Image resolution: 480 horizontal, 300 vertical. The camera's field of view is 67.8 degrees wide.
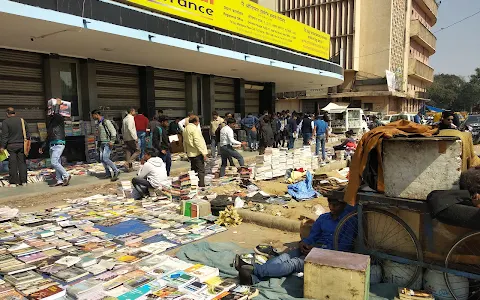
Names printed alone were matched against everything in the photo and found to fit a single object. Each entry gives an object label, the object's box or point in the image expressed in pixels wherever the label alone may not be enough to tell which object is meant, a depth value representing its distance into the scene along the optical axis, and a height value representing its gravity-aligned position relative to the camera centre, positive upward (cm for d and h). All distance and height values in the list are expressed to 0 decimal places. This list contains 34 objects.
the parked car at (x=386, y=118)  2733 +6
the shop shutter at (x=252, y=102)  2102 +107
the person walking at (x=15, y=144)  803 -51
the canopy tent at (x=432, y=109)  4612 +123
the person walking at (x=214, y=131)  1197 -43
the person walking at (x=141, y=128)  1140 -24
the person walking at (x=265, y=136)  1320 -61
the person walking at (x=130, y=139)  982 -51
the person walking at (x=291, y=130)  1554 -47
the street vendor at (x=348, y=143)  1259 -85
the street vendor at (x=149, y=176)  733 -115
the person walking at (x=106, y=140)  909 -49
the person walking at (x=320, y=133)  1278 -49
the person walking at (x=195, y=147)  805 -61
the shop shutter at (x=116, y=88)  1265 +120
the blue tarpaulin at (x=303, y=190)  789 -161
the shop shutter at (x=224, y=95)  1802 +128
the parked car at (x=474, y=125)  1897 -39
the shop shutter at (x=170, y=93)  1489 +119
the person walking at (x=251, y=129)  1522 -40
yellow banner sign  1077 +373
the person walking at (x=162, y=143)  911 -58
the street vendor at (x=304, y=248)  389 -155
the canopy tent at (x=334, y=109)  2581 +74
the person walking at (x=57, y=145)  843 -57
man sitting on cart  307 -75
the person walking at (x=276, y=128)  1547 -36
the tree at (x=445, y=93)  6238 +442
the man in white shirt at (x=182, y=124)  1134 -12
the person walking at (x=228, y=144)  920 -63
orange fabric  350 -26
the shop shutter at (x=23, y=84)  1023 +110
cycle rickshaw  327 -126
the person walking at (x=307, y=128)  1392 -36
